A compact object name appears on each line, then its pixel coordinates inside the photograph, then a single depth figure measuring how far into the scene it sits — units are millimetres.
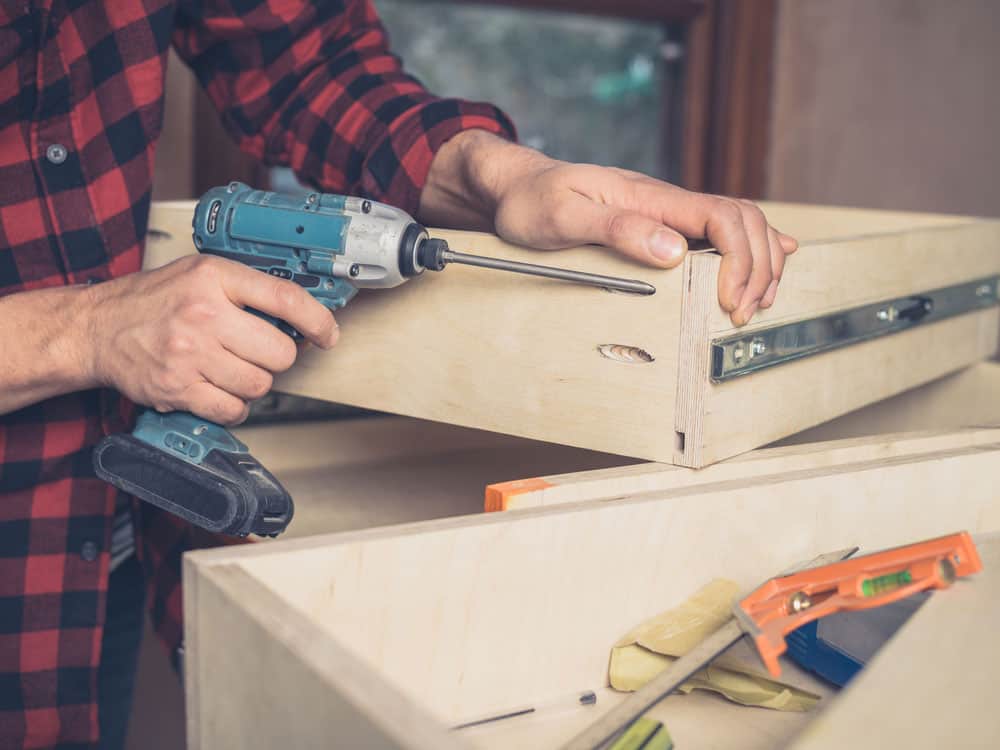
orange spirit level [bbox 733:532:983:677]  552
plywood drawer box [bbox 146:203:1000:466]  687
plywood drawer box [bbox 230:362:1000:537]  978
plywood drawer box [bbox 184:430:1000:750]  444
